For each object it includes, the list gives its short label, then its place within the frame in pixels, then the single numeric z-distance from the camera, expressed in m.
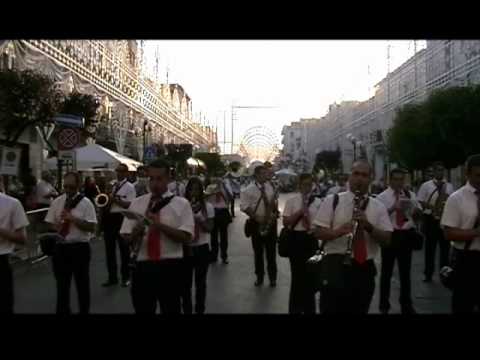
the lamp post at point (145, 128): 39.06
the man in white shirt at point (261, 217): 10.84
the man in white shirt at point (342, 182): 12.83
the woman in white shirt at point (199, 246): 7.40
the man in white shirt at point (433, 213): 11.32
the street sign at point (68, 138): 14.76
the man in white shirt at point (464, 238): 5.44
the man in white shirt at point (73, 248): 7.62
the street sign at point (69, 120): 16.25
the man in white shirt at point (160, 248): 5.43
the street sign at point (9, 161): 13.25
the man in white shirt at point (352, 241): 5.18
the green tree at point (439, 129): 28.30
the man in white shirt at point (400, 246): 8.52
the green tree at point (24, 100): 18.92
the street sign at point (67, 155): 15.29
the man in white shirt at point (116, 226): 11.01
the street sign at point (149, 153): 30.06
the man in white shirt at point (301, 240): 7.98
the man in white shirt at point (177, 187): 10.71
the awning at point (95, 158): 20.94
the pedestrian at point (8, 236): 5.51
